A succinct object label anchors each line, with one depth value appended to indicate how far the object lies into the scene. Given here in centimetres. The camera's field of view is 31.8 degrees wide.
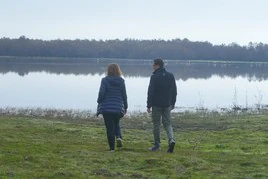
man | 1067
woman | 1049
